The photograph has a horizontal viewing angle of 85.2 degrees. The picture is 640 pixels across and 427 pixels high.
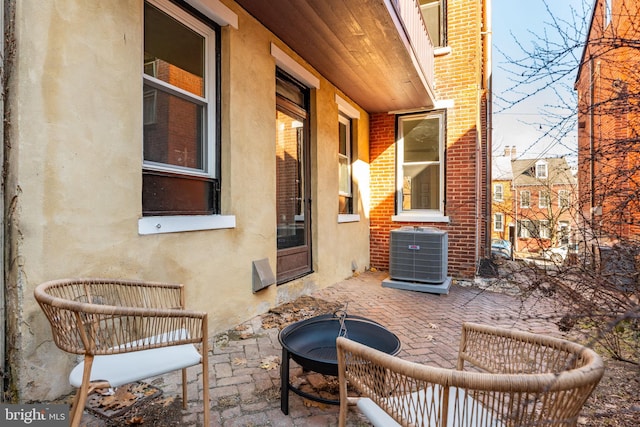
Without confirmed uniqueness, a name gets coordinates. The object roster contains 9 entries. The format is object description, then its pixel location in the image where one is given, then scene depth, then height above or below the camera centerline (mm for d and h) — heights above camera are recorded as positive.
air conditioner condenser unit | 5641 -874
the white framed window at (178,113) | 2996 +898
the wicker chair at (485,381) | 1050 -637
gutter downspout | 7066 +1969
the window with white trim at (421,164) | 6980 +894
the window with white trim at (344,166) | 6684 +825
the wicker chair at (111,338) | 1539 -628
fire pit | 2076 -915
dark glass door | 4754 +348
